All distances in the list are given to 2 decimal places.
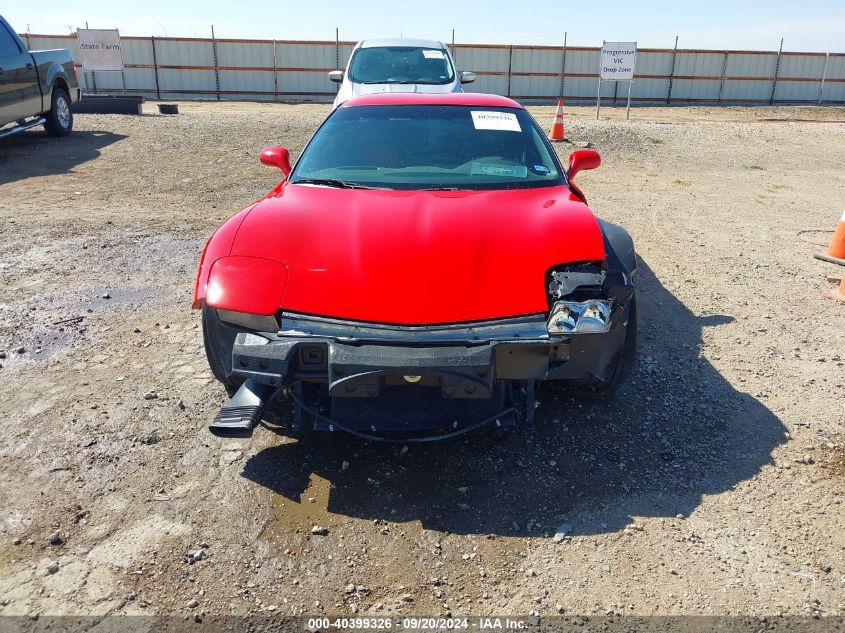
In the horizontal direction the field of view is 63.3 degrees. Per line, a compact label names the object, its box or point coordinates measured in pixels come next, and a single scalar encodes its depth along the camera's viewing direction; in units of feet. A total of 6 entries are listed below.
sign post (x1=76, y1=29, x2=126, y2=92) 68.39
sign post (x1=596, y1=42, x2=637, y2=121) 60.59
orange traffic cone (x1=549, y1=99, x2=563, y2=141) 44.37
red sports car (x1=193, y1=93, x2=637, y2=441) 9.16
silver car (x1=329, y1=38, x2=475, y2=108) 31.91
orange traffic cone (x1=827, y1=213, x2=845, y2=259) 20.75
